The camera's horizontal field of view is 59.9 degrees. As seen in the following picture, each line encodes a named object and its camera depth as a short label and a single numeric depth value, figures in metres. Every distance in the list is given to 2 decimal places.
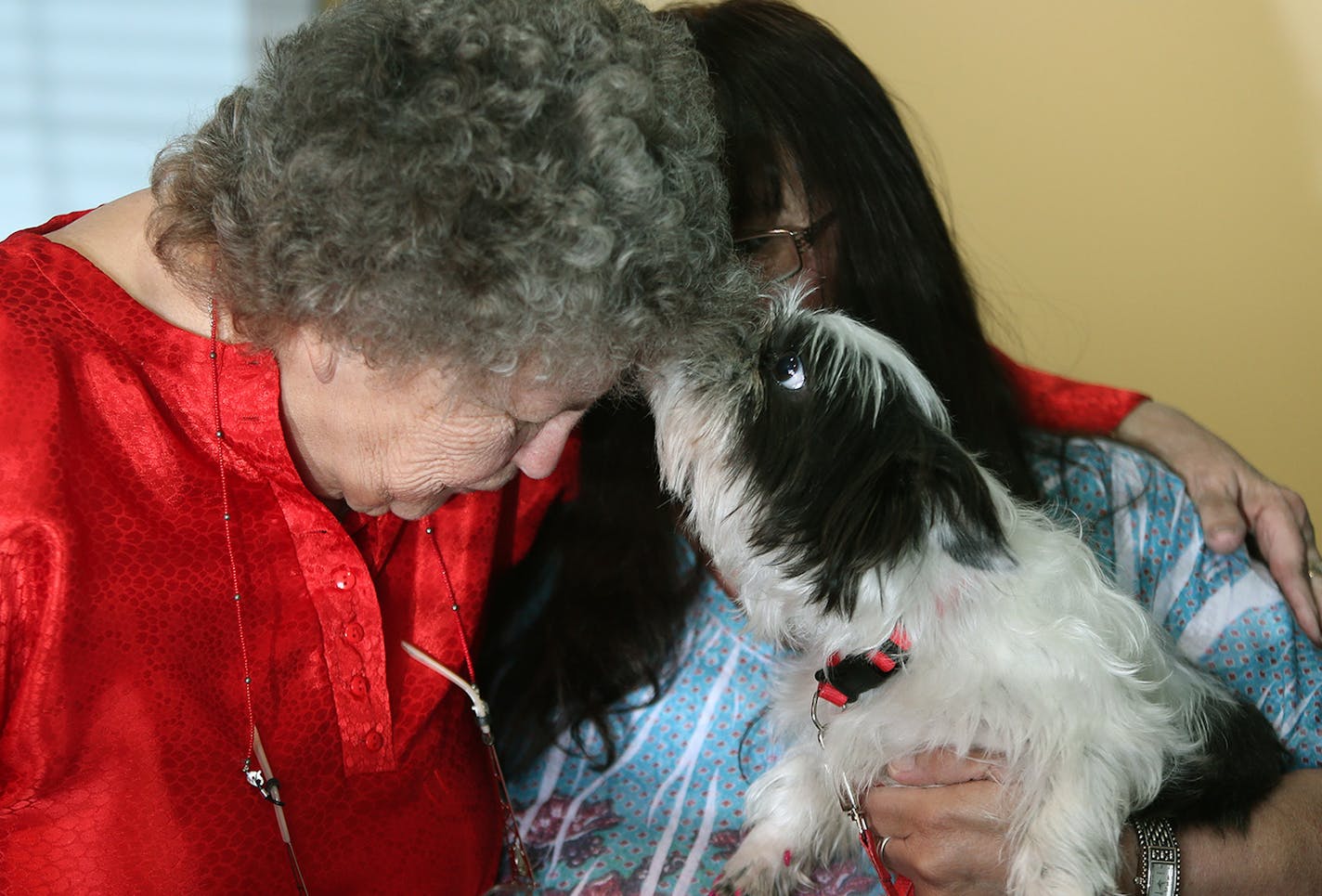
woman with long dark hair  1.67
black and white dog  1.33
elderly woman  1.07
